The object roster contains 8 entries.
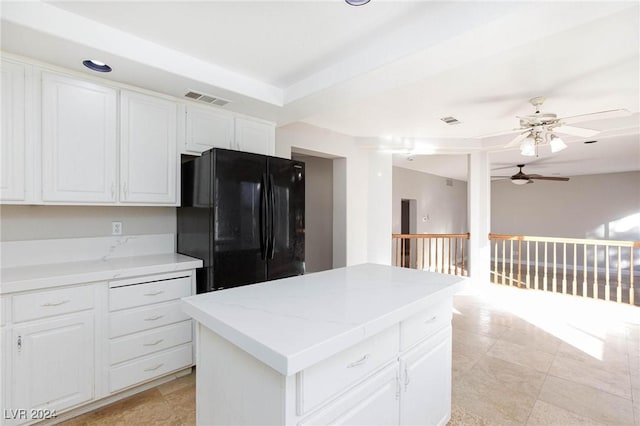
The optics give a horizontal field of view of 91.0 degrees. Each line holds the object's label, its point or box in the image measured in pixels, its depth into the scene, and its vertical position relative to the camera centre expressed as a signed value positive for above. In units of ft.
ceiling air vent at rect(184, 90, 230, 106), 8.35 +3.15
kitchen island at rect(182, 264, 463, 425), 3.15 -1.69
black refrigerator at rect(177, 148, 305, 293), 7.84 -0.13
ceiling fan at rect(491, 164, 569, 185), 20.62 +2.28
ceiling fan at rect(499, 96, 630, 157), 9.51 +2.76
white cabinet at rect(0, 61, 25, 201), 6.23 +1.58
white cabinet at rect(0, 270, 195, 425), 5.71 -2.67
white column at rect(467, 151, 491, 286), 16.75 +0.09
